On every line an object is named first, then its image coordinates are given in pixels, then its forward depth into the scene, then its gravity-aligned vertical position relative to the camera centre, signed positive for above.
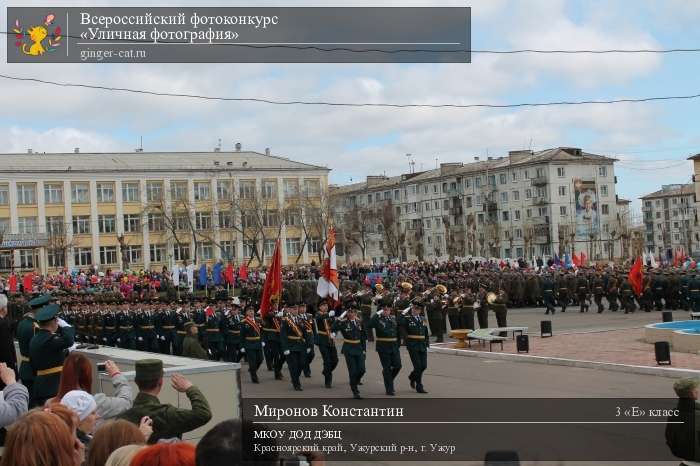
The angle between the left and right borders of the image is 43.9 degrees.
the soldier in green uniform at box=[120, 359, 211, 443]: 5.47 -0.81
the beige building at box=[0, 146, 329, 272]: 69.38 +6.67
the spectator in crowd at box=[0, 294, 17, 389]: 9.39 -0.50
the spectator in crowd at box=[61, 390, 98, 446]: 5.32 -0.74
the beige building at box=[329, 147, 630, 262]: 84.25 +5.87
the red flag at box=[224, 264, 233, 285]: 37.62 +0.38
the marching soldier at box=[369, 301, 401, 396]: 14.94 -1.22
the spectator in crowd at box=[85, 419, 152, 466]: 3.88 -0.68
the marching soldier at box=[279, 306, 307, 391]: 16.50 -1.15
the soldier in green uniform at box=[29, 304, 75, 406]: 8.60 -0.58
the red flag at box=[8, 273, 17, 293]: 40.23 +0.46
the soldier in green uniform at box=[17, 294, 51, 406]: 9.43 -0.52
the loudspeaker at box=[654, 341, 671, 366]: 16.61 -1.74
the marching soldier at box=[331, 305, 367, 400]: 14.73 -1.20
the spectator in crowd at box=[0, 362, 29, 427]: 5.34 -0.67
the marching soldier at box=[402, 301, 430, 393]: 15.16 -1.27
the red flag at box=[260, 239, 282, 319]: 16.00 -0.05
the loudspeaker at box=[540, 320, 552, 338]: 23.88 -1.70
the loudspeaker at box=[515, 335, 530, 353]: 19.91 -1.74
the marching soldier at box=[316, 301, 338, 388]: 16.34 -1.29
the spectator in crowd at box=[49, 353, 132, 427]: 5.85 -0.64
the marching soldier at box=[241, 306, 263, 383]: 17.59 -1.25
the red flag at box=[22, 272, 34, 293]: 38.66 +0.41
